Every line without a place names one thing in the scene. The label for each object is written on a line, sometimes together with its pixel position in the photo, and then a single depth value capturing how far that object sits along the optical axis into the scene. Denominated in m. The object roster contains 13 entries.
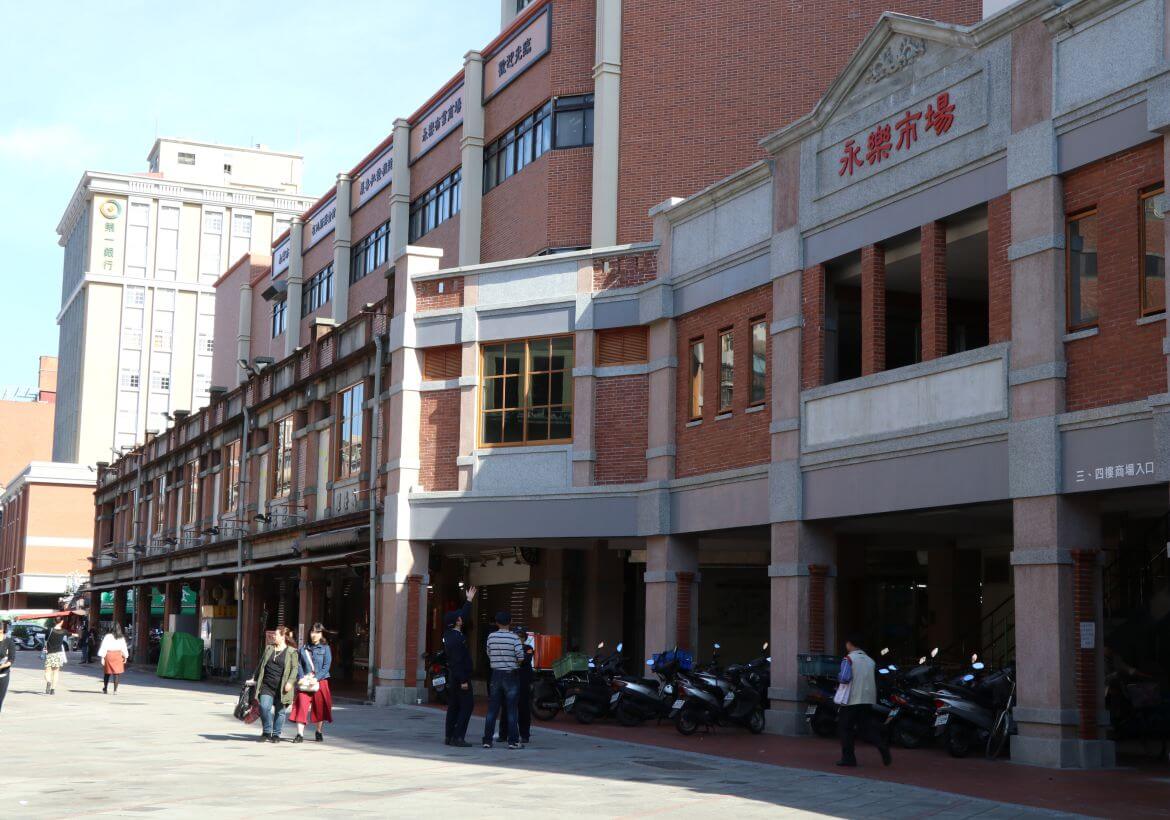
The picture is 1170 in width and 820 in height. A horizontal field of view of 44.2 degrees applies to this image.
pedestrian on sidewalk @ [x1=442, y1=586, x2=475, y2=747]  19.38
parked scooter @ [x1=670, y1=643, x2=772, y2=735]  22.73
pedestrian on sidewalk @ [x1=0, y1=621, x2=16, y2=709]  23.42
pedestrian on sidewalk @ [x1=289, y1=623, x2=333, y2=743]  20.36
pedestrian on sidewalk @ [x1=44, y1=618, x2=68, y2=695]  33.56
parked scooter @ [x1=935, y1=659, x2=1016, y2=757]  19.19
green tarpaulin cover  43.47
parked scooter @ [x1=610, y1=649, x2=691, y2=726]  24.47
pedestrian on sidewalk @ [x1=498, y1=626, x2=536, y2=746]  20.09
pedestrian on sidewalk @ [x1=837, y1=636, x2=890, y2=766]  17.66
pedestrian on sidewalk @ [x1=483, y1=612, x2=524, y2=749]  19.44
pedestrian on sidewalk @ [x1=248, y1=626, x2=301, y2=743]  20.25
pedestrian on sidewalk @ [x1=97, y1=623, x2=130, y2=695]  34.00
